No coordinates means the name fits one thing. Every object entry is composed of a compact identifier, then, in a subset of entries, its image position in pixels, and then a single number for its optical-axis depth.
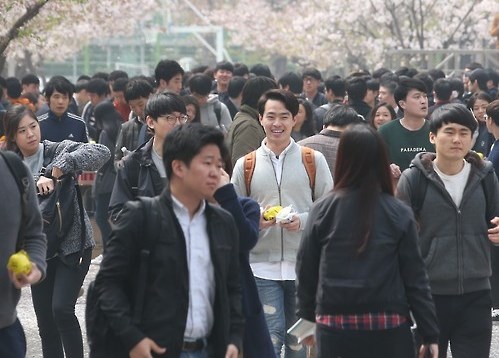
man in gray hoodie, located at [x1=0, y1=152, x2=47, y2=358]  10.07
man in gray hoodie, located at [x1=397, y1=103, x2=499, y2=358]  12.31
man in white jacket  13.58
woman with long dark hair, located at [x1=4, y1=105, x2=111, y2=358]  14.03
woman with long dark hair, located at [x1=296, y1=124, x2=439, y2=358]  9.97
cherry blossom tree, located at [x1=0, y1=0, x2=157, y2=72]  28.28
